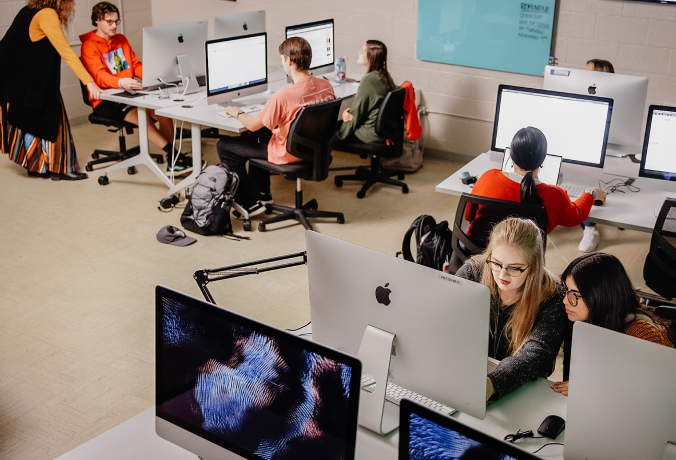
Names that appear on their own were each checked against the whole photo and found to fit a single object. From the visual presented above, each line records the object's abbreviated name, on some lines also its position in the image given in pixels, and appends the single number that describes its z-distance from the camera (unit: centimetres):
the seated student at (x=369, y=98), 479
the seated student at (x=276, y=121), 418
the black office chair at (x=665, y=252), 290
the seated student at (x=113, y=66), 496
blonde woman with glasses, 197
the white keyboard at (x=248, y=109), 452
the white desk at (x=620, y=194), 317
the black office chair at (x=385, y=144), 470
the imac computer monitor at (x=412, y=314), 160
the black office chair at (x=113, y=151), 516
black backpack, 331
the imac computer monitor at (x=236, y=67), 448
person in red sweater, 288
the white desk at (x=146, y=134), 471
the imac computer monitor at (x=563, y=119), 335
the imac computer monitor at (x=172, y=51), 475
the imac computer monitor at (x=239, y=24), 513
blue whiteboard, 506
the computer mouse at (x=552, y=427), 174
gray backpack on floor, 431
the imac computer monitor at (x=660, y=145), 324
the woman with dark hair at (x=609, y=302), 189
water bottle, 542
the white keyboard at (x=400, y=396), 177
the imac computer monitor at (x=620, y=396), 138
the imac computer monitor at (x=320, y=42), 511
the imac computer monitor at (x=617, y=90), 359
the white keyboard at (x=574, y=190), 337
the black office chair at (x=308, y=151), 411
